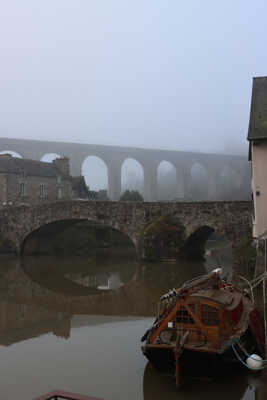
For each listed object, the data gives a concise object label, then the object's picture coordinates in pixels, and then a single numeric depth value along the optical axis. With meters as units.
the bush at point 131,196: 47.60
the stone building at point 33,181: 30.62
